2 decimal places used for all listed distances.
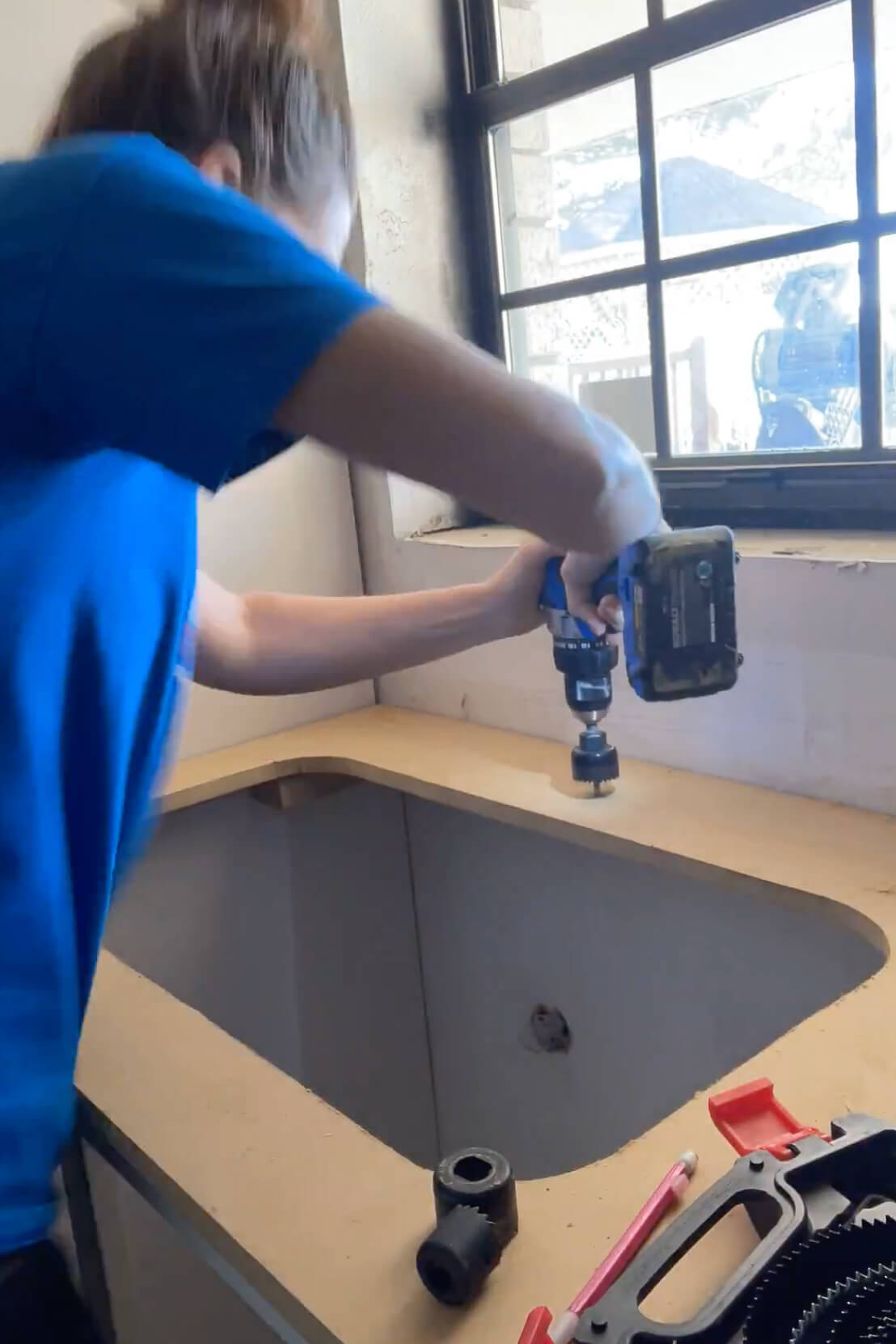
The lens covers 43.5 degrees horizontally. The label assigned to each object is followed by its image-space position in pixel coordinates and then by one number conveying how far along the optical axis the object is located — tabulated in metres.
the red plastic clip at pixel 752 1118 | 0.61
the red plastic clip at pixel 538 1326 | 0.49
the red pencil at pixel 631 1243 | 0.50
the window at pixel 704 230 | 1.11
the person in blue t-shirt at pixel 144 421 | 0.42
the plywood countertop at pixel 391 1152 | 0.56
